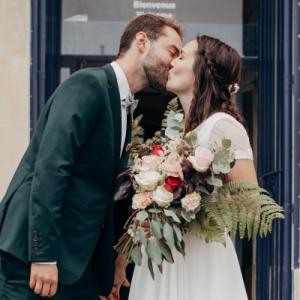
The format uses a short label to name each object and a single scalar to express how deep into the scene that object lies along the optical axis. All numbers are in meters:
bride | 3.77
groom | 3.40
